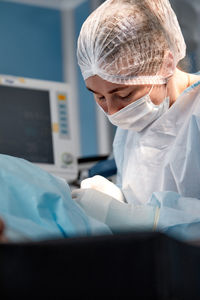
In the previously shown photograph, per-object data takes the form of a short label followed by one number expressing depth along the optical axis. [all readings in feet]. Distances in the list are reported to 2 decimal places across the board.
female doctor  4.32
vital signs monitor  7.30
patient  2.52
